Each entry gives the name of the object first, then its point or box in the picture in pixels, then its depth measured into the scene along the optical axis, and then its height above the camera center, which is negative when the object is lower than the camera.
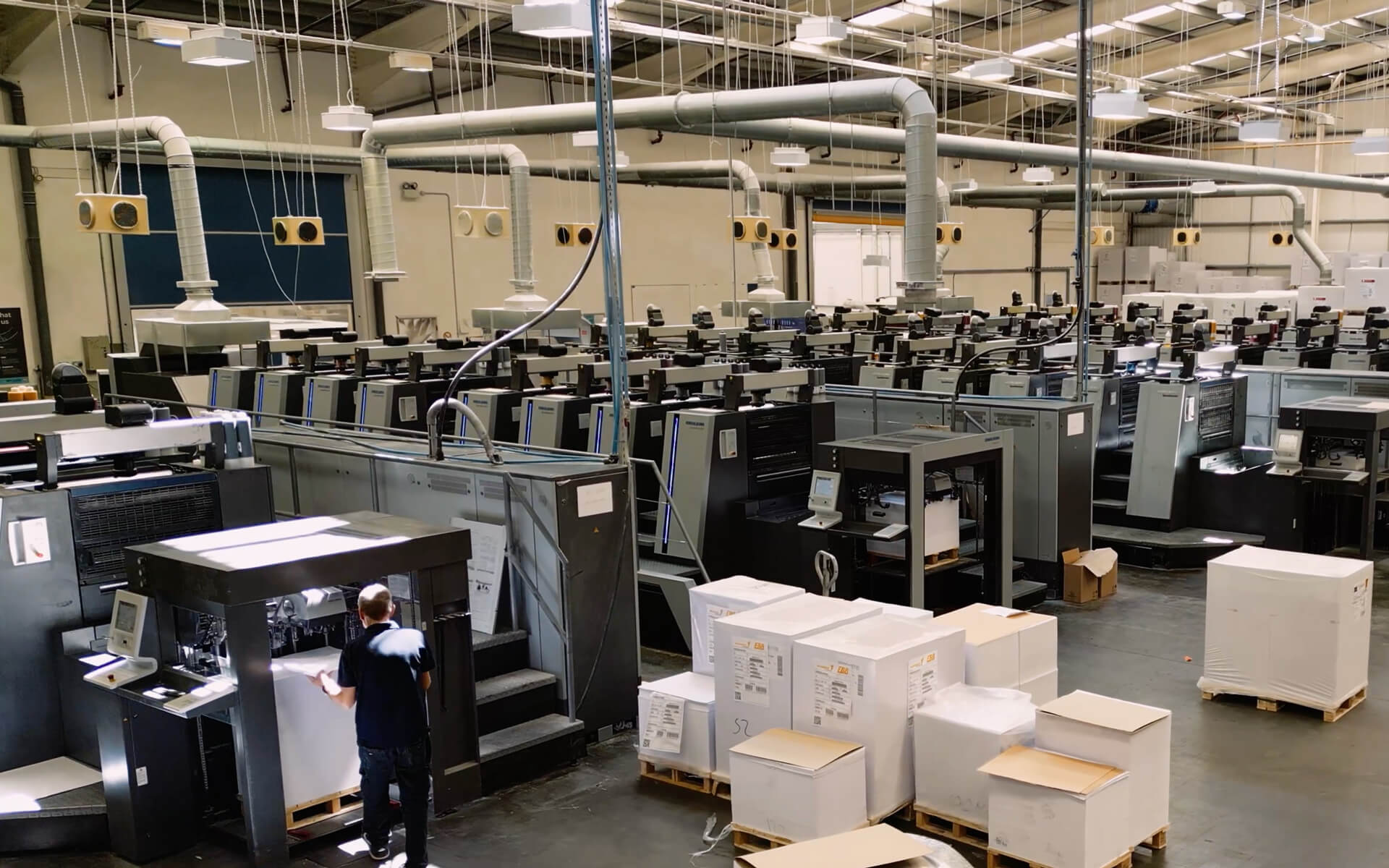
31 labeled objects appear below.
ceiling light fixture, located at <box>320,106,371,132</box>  10.93 +1.76
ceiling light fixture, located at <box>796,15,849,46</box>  9.98 +2.23
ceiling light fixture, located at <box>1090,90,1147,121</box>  11.18 +1.64
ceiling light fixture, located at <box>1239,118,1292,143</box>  13.66 +1.64
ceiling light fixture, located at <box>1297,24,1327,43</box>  15.79 +3.20
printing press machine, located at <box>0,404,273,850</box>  4.78 -1.07
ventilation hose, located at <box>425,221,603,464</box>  5.23 -0.40
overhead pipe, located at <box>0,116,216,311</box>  10.39 +0.90
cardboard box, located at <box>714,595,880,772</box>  4.58 -1.51
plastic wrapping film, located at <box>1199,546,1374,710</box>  5.46 -1.74
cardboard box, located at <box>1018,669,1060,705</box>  5.18 -1.86
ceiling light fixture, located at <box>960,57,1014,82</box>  12.78 +2.37
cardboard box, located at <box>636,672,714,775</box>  4.95 -1.88
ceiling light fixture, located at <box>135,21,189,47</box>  9.68 +2.35
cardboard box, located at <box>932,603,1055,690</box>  4.90 -1.59
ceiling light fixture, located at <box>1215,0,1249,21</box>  14.23 +3.27
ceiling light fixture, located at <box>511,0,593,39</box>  7.35 +1.79
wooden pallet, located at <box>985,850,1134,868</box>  4.11 -2.11
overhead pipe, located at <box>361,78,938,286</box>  9.48 +1.69
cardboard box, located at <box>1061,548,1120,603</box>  7.78 -2.03
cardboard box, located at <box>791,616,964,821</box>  4.33 -1.55
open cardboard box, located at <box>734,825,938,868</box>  3.24 -1.62
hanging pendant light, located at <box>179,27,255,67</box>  8.16 +1.86
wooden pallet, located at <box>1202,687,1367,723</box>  5.52 -2.15
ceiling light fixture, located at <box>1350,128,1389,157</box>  16.84 +1.76
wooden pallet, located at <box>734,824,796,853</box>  4.36 -2.12
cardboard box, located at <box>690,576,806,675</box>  5.20 -1.42
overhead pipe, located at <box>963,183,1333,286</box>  23.59 +1.65
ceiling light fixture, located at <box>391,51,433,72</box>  11.66 +2.46
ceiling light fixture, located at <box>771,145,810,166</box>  14.32 +1.63
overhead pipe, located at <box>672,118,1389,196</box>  13.01 +1.82
